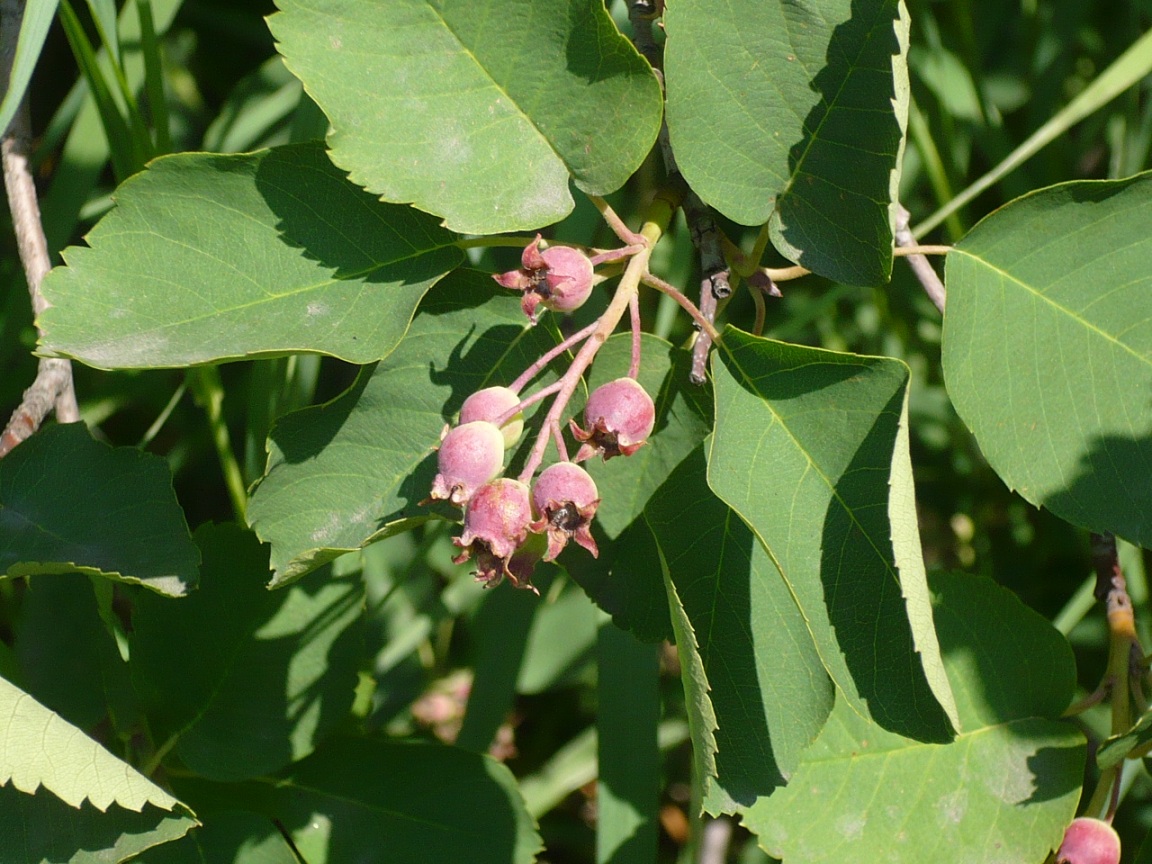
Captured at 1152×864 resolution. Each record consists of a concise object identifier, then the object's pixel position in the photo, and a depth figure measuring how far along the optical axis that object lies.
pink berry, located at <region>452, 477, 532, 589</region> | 0.40
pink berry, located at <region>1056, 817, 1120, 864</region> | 0.45
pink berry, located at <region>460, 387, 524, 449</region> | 0.41
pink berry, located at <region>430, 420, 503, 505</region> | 0.41
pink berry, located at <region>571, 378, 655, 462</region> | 0.41
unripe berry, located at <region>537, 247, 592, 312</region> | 0.42
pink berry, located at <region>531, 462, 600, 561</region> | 0.41
